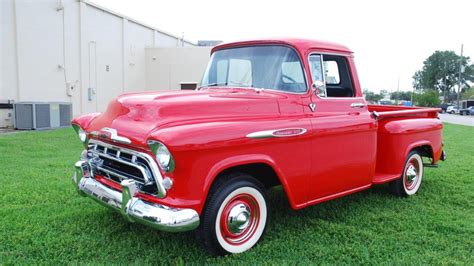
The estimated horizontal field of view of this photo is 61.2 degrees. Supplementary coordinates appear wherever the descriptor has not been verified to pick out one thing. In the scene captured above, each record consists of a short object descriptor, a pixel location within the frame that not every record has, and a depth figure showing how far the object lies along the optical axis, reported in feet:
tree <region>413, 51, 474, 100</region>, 271.49
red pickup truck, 9.74
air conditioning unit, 42.52
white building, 43.29
